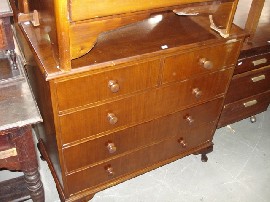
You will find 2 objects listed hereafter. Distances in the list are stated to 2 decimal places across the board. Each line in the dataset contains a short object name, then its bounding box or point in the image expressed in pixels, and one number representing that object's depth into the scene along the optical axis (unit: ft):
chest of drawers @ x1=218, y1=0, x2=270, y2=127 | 8.02
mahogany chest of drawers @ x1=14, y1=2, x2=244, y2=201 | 5.29
